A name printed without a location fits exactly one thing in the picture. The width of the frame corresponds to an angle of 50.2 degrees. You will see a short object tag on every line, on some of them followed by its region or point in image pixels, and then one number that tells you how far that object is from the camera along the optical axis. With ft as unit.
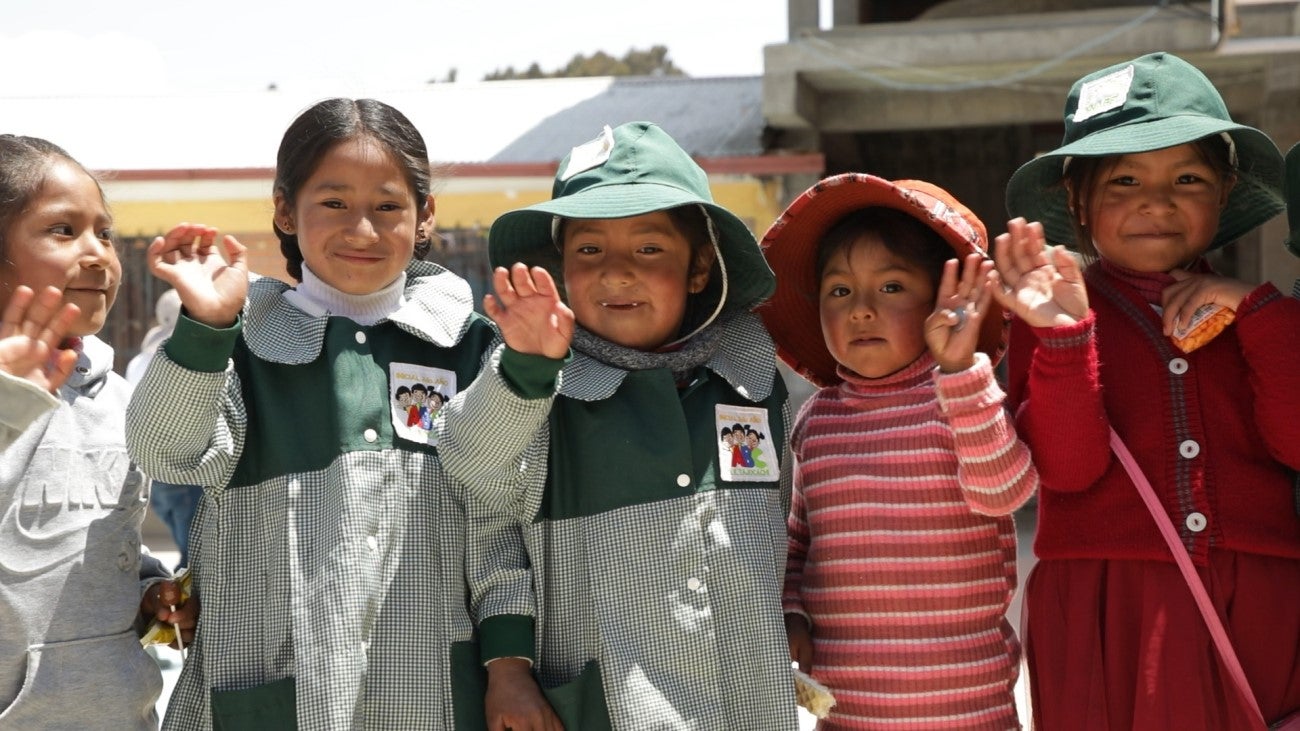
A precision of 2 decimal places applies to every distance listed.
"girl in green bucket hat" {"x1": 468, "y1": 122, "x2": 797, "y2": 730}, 7.40
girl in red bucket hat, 7.51
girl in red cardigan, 7.31
